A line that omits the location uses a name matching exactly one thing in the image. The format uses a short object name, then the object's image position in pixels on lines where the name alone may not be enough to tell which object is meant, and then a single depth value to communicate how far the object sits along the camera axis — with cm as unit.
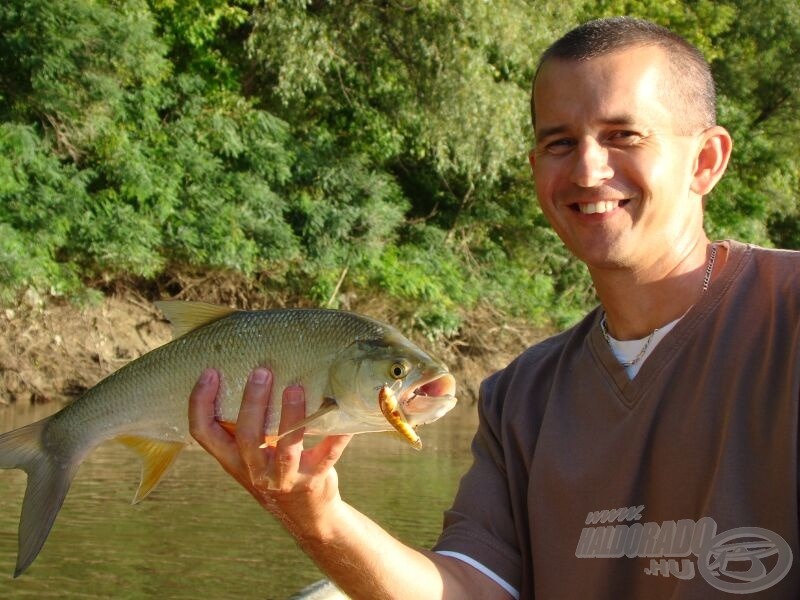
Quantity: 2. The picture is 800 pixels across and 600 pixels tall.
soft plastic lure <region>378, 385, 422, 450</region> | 211
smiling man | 206
